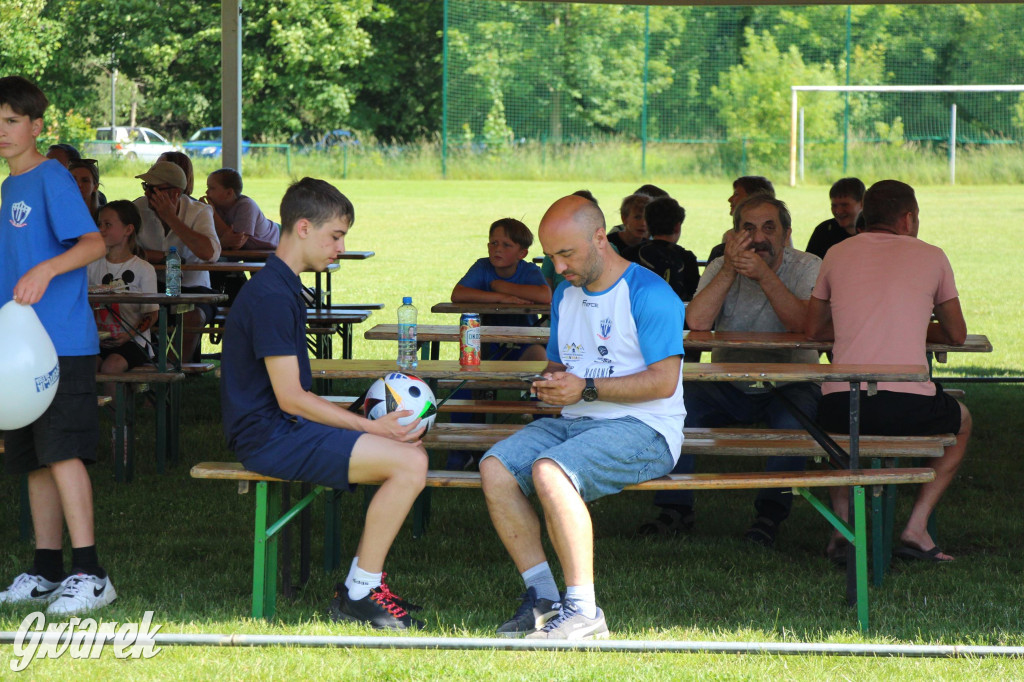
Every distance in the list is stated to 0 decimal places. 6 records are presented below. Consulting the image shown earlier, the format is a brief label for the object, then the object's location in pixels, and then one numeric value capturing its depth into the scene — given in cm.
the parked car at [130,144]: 5496
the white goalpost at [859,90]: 4959
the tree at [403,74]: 6260
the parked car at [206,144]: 5639
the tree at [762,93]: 5597
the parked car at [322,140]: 5650
